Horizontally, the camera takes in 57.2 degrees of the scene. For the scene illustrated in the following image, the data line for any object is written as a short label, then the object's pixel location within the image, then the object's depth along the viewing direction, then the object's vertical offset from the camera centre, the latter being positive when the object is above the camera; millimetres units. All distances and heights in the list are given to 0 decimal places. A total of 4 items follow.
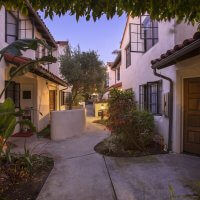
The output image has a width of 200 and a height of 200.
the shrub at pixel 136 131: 6396 -1012
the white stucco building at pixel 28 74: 6866 +1264
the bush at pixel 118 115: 6414 -464
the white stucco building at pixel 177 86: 5241 +570
